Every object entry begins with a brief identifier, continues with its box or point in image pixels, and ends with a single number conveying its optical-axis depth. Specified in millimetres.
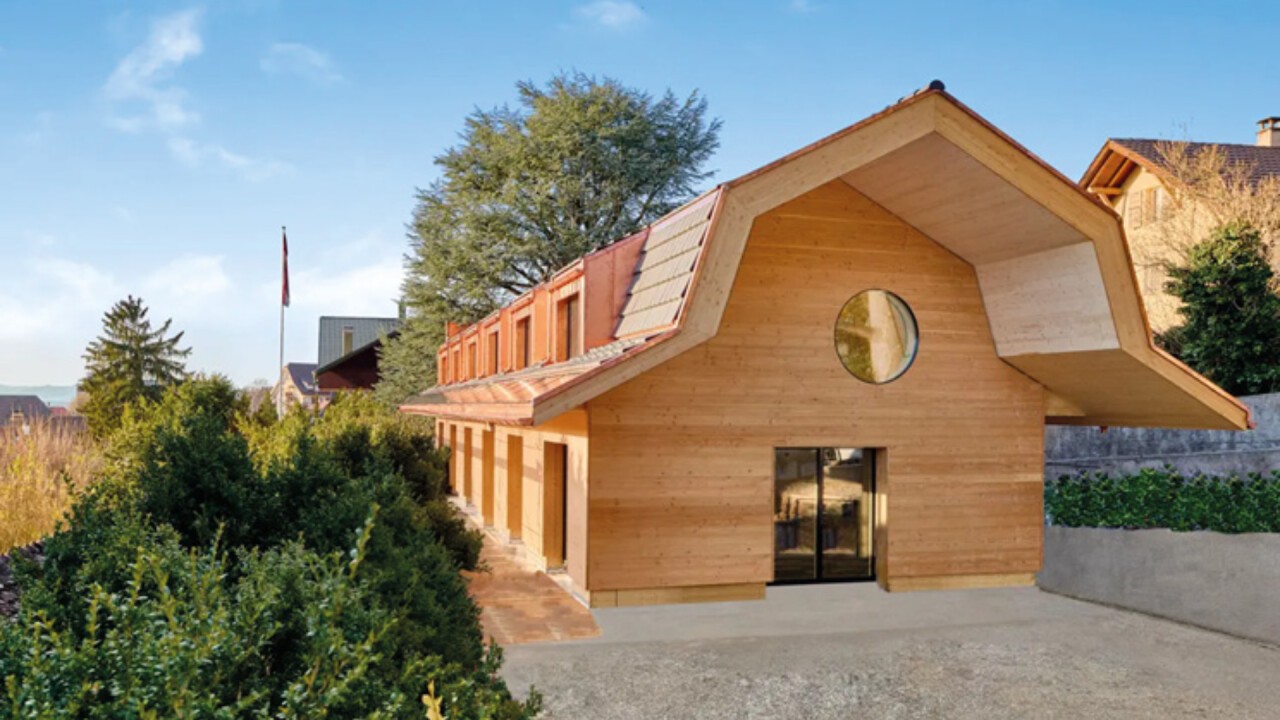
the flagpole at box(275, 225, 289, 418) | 30722
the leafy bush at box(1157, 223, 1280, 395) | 19578
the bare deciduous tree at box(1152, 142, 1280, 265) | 21719
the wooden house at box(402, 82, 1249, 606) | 10805
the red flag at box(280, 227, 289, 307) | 30562
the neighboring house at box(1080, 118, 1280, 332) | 27094
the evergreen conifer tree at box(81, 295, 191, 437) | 51281
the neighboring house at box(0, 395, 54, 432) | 82812
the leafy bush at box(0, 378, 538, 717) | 3188
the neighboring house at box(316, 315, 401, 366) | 56344
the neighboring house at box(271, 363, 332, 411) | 58438
